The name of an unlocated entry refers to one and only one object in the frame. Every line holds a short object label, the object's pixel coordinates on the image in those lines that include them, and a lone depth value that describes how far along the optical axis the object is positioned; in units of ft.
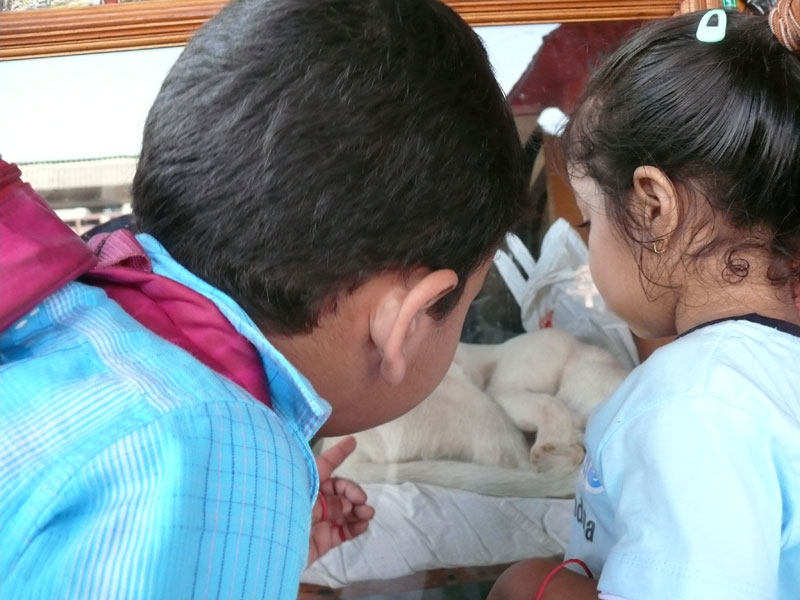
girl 1.72
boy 1.05
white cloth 2.67
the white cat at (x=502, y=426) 2.91
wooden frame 2.91
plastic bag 3.38
